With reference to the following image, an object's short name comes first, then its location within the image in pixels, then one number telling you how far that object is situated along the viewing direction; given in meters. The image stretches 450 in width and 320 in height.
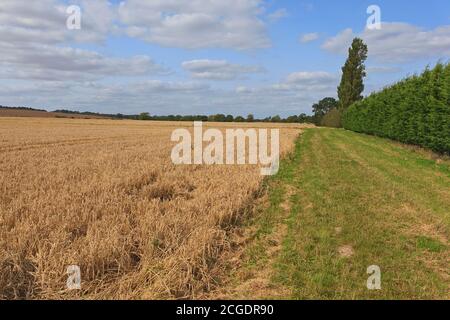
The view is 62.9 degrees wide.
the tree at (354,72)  66.75
